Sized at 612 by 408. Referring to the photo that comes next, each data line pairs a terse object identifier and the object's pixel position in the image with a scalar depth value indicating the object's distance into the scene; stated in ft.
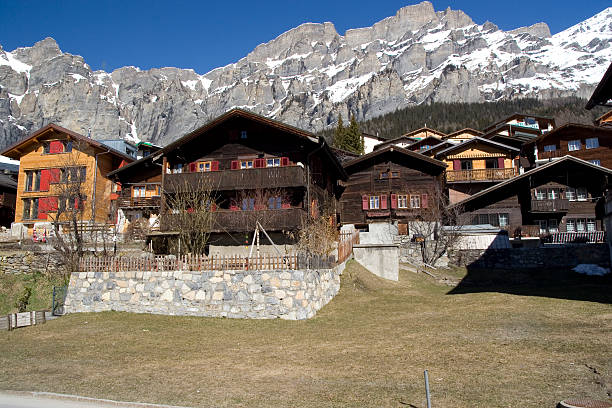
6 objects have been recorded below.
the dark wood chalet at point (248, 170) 96.84
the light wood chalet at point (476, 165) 157.28
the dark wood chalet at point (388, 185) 140.97
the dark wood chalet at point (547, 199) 131.64
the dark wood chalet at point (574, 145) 170.19
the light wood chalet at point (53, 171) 143.33
